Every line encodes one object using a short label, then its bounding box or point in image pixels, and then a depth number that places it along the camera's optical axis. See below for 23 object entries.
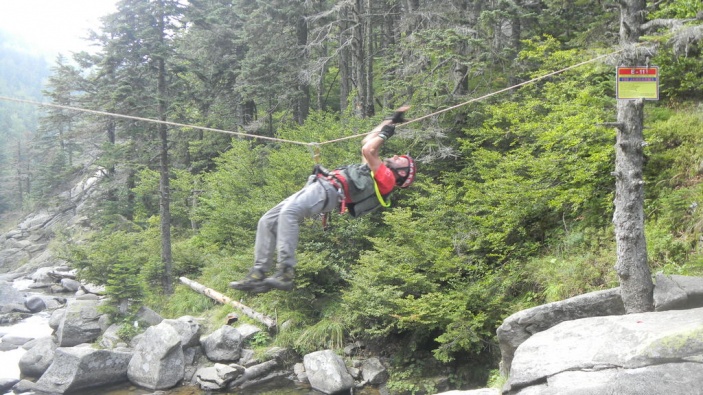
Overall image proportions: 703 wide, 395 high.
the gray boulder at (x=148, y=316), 15.91
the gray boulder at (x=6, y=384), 13.02
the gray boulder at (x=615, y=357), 5.46
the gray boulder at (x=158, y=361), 12.47
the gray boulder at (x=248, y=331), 13.92
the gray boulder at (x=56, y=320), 17.62
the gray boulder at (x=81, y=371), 12.43
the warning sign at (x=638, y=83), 6.44
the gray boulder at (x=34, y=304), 21.92
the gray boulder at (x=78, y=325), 15.41
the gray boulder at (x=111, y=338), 14.81
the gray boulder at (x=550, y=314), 7.57
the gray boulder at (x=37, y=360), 13.88
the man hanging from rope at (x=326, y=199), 5.11
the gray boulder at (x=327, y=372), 11.40
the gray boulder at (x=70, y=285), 25.63
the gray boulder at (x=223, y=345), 13.39
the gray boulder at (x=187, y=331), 13.59
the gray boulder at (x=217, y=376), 12.23
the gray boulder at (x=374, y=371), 11.60
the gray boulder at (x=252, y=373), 12.41
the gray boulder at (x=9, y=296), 22.14
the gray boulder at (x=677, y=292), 6.60
